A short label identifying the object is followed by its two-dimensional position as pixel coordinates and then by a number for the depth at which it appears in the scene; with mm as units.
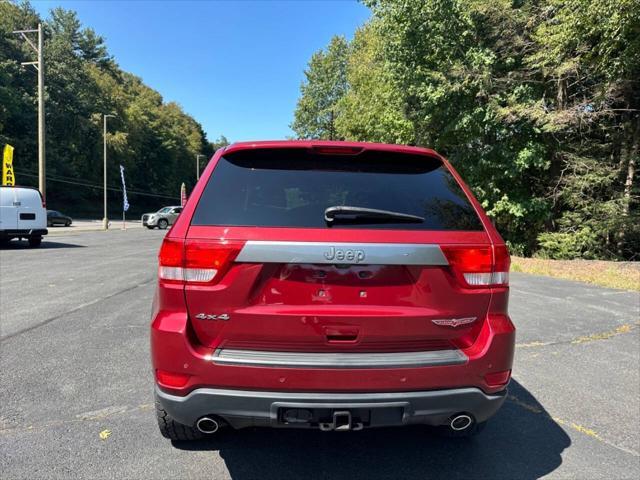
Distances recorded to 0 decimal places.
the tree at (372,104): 18234
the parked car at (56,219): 37969
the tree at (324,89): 39250
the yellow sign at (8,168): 23312
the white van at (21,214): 15836
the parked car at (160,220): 38219
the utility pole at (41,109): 24672
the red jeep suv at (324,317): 2277
